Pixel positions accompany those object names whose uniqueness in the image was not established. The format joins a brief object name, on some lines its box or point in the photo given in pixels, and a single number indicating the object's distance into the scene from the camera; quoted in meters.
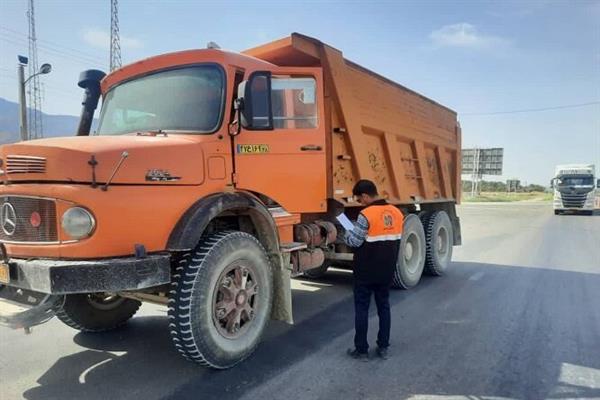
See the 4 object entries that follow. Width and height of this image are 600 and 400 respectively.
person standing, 4.10
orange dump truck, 3.31
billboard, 53.81
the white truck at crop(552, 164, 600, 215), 27.27
